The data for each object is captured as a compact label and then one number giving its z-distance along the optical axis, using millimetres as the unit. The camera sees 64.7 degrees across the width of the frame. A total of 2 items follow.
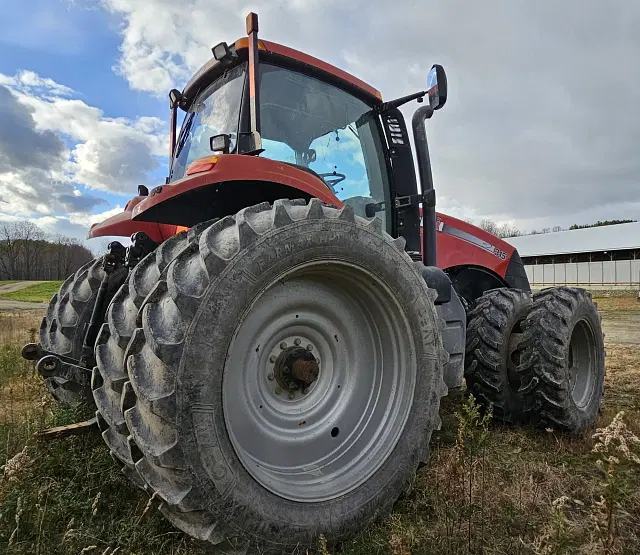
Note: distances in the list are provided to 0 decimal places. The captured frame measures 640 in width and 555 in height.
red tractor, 1767
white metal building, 33062
